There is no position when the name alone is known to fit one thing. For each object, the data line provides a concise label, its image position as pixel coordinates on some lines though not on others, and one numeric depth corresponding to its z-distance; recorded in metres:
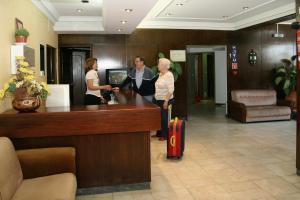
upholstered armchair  2.27
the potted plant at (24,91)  2.96
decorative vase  2.96
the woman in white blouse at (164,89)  5.14
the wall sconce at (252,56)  8.48
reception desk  2.96
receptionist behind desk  4.79
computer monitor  7.56
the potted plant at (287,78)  8.13
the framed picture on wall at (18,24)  4.05
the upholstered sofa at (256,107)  7.42
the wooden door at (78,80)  8.42
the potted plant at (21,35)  3.81
